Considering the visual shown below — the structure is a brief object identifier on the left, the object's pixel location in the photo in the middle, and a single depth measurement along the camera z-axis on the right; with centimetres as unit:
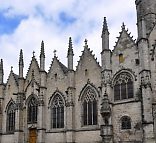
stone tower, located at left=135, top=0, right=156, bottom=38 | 3181
